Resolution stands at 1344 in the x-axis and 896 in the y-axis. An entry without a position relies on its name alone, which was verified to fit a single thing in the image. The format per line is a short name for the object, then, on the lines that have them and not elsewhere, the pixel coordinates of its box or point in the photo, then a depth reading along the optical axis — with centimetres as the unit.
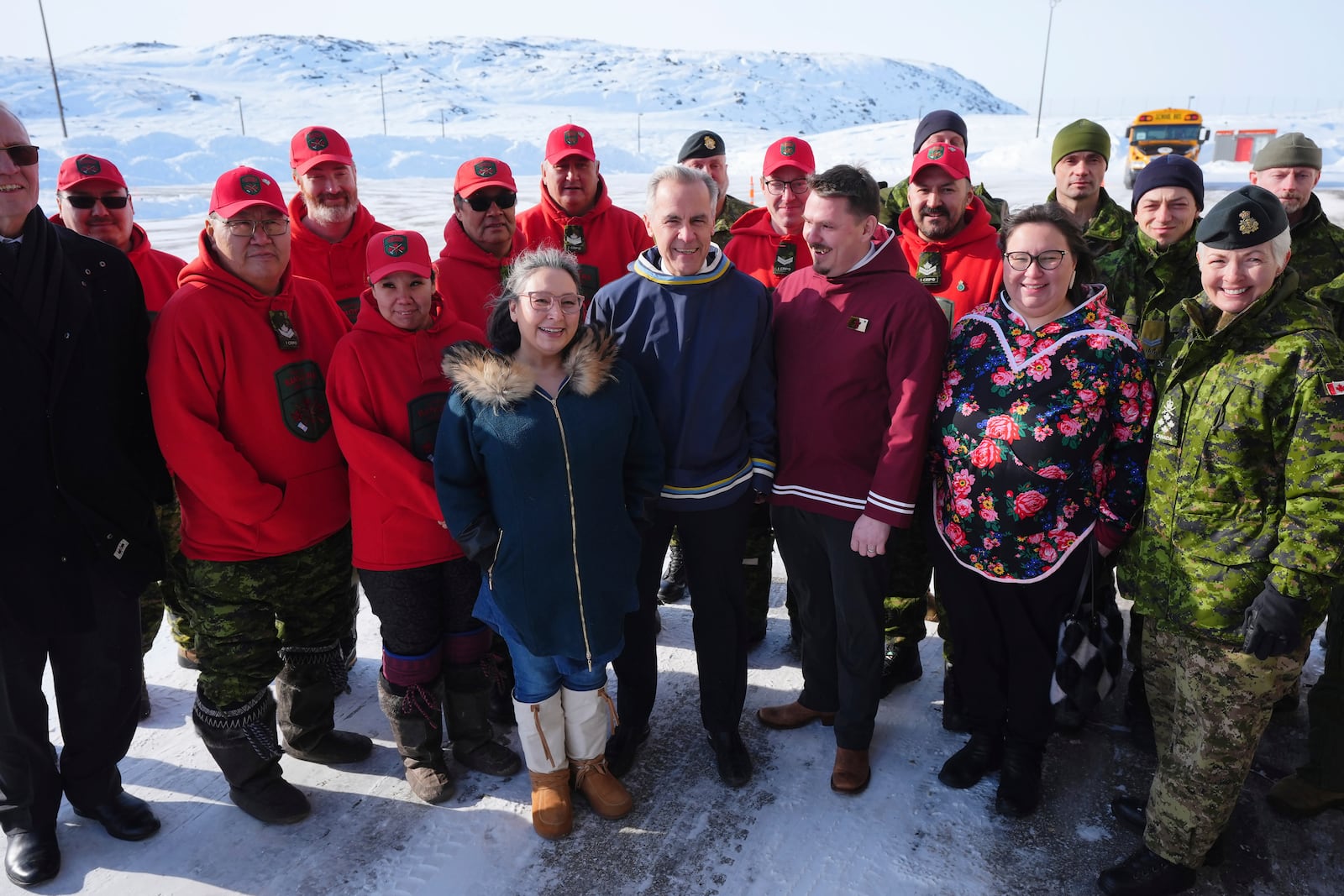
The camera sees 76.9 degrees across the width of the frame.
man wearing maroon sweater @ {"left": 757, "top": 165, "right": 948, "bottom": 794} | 283
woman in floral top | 265
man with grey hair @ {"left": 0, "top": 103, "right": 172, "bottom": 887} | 260
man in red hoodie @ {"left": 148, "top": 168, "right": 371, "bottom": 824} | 277
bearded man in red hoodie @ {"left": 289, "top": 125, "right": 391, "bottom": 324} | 407
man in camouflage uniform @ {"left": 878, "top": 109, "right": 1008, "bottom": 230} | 438
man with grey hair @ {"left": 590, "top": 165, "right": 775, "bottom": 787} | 291
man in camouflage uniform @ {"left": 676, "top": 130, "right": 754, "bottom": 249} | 495
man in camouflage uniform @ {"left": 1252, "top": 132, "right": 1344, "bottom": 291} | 367
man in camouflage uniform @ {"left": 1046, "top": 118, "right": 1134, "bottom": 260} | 420
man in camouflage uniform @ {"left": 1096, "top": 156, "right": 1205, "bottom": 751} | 343
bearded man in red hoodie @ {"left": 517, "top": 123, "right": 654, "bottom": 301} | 433
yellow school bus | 2330
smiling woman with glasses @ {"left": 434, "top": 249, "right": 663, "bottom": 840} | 271
